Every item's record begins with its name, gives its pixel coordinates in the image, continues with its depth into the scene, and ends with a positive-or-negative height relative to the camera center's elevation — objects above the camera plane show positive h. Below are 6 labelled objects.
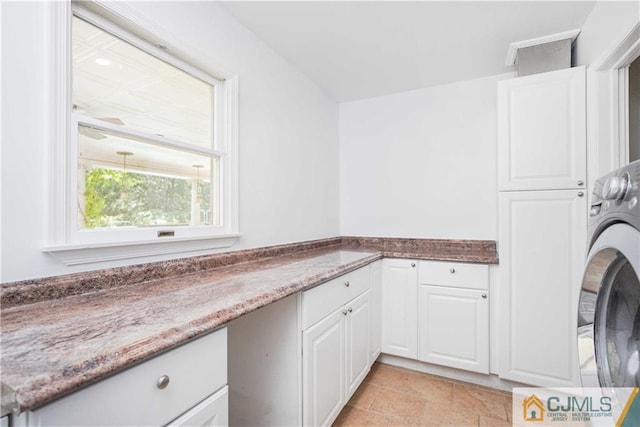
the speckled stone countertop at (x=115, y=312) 0.58 -0.29
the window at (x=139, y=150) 1.16 +0.30
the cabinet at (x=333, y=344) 1.36 -0.68
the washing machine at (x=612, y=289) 0.75 -0.23
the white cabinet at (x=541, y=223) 1.87 -0.07
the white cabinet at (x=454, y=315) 2.10 -0.72
